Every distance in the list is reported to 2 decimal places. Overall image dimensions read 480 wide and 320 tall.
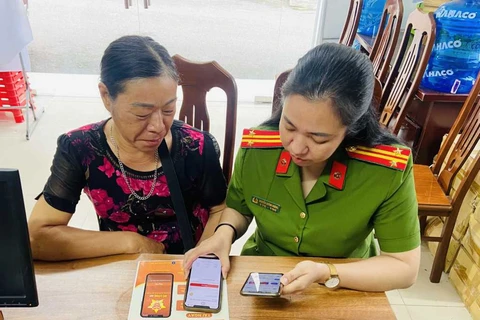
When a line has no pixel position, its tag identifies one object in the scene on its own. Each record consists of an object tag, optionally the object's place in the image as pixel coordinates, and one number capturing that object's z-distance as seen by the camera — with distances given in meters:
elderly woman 1.02
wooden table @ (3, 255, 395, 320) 0.87
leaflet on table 0.86
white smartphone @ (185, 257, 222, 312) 0.87
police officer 0.92
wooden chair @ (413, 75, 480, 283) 1.79
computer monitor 0.62
